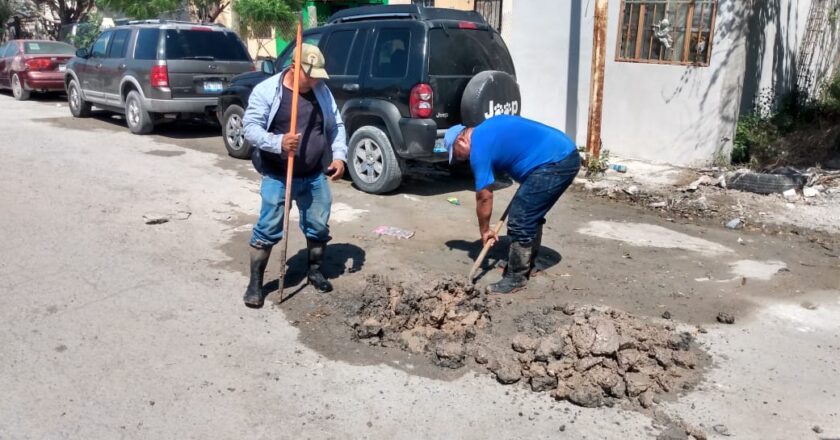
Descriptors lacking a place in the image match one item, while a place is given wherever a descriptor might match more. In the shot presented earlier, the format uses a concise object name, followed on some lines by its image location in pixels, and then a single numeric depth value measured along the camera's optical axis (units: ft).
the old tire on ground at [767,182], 27.55
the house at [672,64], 31.27
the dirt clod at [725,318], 16.20
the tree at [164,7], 65.87
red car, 55.77
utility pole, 32.19
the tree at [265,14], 68.44
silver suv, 37.47
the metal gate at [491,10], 45.37
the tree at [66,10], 91.97
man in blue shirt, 16.83
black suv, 25.52
